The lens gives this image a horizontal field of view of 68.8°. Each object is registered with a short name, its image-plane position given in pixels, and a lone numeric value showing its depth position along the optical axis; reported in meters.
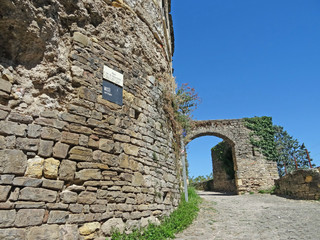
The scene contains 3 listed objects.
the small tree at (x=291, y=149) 21.80
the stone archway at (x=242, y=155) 12.29
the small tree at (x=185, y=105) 6.64
